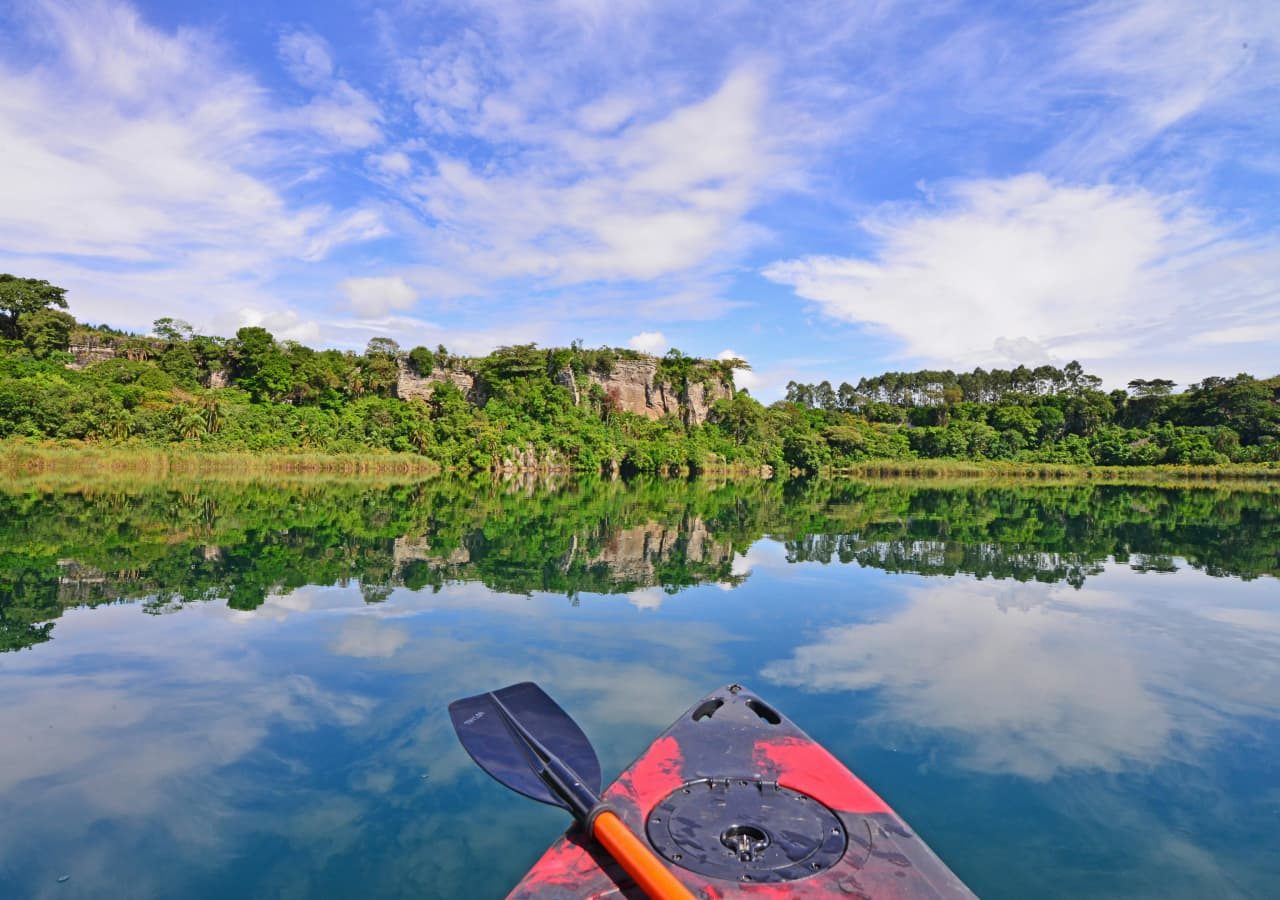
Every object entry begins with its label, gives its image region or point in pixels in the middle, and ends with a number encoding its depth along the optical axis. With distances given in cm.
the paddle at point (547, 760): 256
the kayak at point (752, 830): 253
